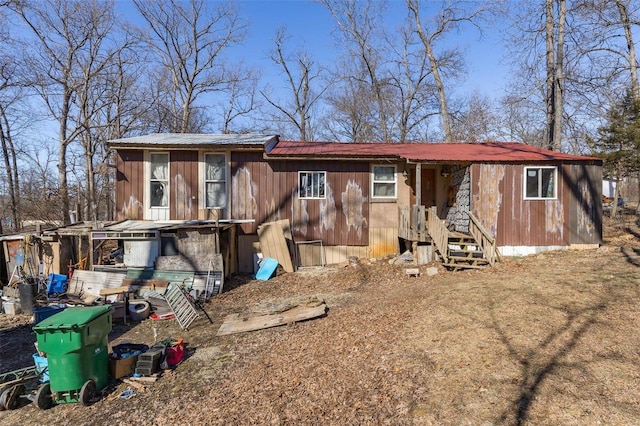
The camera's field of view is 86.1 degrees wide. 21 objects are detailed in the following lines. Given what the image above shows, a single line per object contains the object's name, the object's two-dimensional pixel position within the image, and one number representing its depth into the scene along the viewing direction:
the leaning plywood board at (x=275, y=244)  11.86
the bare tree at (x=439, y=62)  23.55
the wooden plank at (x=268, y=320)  7.07
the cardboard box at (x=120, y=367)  5.33
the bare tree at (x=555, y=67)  16.91
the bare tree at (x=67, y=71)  18.55
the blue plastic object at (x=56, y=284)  9.77
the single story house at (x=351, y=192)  11.29
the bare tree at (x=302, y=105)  29.12
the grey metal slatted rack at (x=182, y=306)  7.71
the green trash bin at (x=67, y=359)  4.72
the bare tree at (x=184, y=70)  25.39
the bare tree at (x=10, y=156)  17.44
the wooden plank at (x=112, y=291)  9.12
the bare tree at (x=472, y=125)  24.91
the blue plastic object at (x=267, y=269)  11.30
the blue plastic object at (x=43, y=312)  7.65
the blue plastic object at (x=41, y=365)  5.32
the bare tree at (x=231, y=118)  28.73
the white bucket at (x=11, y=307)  9.02
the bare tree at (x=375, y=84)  26.83
